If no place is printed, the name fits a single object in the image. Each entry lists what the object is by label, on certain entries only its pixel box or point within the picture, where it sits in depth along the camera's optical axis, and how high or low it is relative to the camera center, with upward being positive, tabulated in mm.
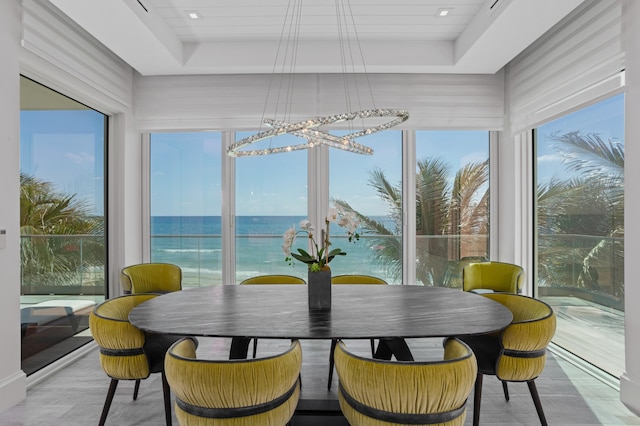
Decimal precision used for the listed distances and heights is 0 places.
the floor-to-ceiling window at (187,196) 4469 +182
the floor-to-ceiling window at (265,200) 4441 +132
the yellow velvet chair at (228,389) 1417 -669
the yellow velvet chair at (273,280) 3040 -553
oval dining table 1679 -526
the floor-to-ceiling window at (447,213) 4402 -24
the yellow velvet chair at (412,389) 1383 -654
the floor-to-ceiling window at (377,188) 4418 +268
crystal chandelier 2350 +955
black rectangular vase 2088 -430
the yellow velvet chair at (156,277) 3525 -613
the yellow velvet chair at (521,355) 1906 -734
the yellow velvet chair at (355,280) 3008 -544
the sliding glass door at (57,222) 2885 -84
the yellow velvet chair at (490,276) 3389 -589
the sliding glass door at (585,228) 2865 -150
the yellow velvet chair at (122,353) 1933 -728
